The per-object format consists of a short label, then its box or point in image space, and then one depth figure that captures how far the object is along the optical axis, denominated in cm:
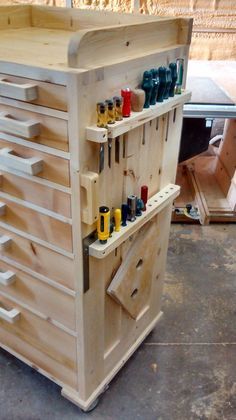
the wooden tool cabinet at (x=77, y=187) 84
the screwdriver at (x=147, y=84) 98
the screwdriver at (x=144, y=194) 117
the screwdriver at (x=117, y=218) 106
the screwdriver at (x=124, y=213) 111
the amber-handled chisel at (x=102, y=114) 84
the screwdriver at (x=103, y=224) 98
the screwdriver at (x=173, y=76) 105
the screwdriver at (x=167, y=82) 103
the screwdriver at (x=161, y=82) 102
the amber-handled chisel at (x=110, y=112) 86
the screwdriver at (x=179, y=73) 111
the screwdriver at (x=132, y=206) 111
